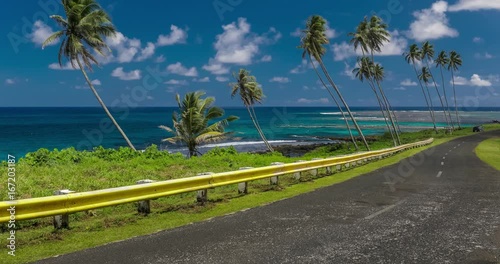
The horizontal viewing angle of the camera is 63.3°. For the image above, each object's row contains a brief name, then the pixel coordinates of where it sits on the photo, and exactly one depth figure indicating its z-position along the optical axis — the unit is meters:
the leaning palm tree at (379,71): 85.43
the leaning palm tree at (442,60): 105.12
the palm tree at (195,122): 33.00
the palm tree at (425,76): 105.81
